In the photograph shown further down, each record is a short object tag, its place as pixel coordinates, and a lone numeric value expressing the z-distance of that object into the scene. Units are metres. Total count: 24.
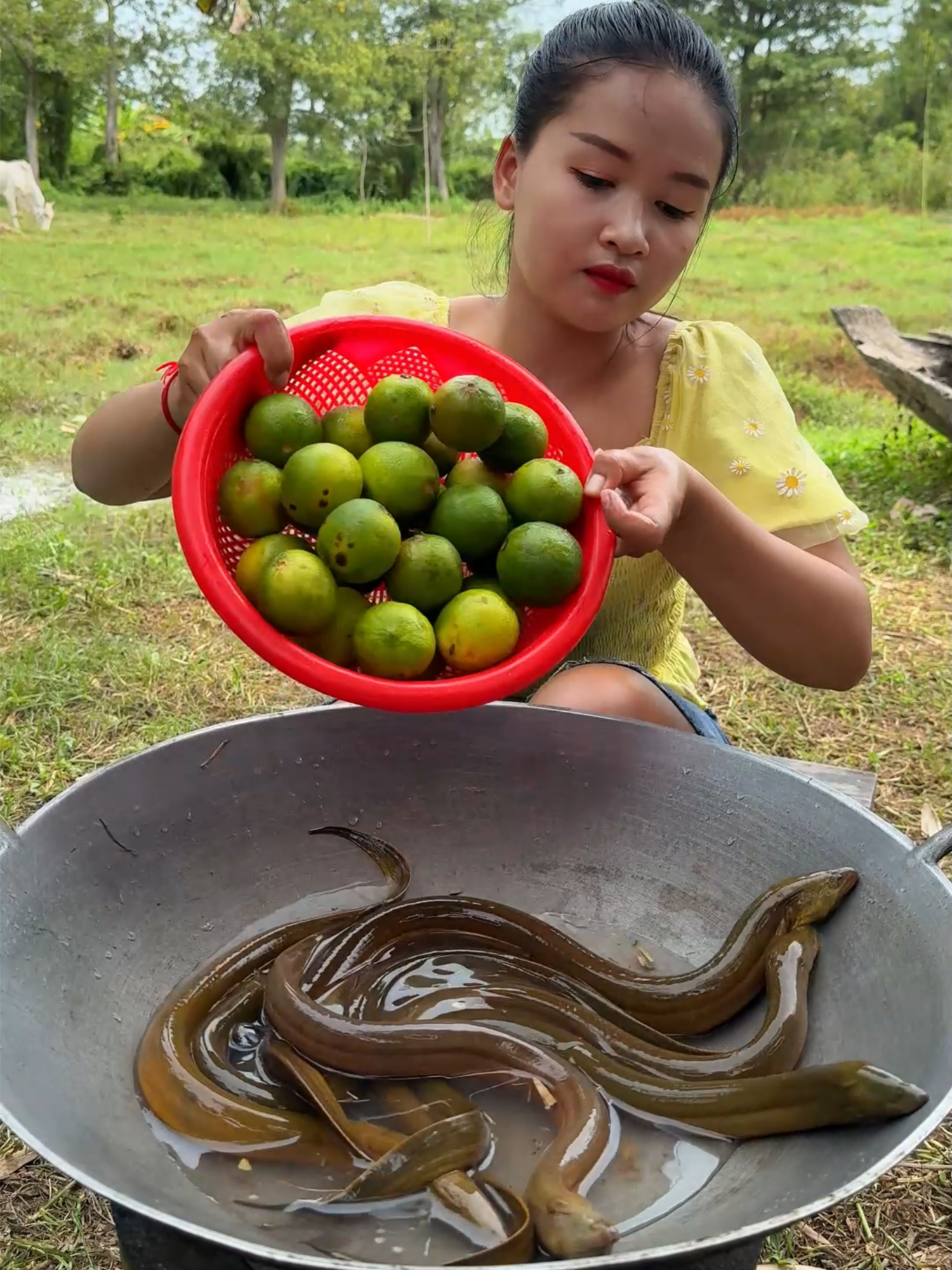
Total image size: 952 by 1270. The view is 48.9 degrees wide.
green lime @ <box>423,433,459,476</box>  1.31
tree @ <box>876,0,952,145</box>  13.15
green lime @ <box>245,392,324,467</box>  1.20
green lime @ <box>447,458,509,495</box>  1.29
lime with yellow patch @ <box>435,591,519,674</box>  1.13
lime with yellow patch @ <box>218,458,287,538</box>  1.19
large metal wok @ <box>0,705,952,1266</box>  0.93
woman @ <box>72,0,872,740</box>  1.35
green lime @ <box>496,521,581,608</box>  1.14
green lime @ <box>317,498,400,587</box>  1.12
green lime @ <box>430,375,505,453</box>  1.17
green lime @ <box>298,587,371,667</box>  1.16
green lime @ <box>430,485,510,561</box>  1.20
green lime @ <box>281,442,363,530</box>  1.16
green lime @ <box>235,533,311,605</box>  1.14
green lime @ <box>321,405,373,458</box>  1.27
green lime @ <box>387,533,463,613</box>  1.17
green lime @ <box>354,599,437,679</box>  1.10
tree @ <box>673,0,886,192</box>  13.40
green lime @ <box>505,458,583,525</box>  1.19
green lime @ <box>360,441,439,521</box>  1.20
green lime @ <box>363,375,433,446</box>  1.23
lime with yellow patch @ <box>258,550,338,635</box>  1.09
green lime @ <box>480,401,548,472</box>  1.25
